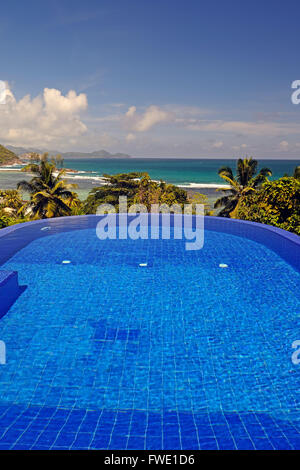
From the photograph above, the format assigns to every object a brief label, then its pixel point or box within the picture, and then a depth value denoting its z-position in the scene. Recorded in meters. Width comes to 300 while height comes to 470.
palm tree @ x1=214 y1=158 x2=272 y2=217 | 20.81
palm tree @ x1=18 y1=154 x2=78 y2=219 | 17.97
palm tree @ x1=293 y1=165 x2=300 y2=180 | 16.59
